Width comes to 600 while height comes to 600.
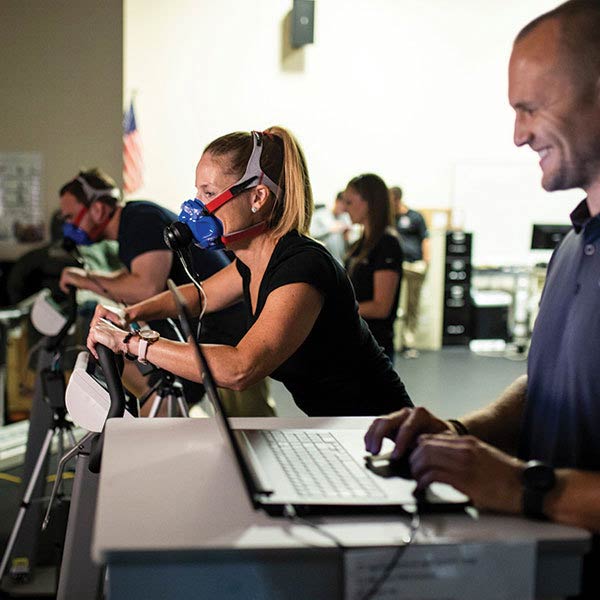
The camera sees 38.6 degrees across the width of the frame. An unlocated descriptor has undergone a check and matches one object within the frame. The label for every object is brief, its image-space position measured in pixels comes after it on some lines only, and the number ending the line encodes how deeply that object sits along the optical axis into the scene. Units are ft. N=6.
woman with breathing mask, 5.87
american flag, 23.90
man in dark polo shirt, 3.39
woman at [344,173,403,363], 12.85
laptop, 3.34
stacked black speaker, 31.50
